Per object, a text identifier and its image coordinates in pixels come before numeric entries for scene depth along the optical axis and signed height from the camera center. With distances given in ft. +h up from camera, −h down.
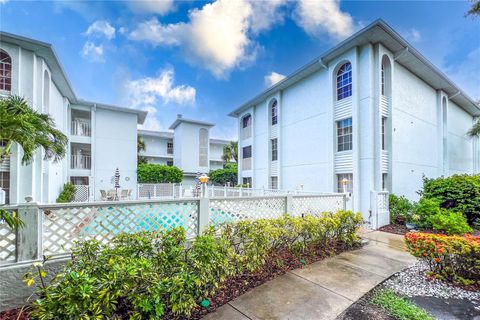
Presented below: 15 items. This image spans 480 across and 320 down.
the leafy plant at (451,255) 12.80 -5.72
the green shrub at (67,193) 45.25 -6.24
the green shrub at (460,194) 27.43 -4.06
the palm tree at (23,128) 12.81 +2.44
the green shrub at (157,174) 68.06 -2.97
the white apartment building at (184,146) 83.30 +7.32
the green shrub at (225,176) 81.42 -4.46
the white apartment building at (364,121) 33.94 +8.04
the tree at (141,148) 85.61 +6.50
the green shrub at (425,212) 26.86 -6.14
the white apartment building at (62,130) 30.91 +9.14
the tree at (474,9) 23.85 +17.00
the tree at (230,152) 100.89 +5.60
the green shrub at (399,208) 30.58 -6.39
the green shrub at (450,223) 23.35 -6.63
